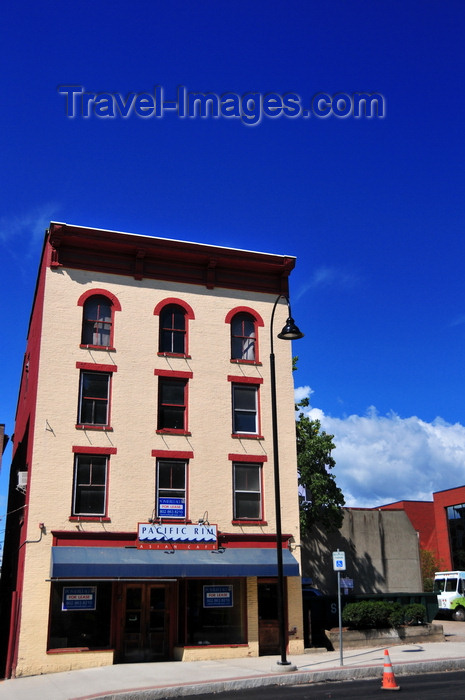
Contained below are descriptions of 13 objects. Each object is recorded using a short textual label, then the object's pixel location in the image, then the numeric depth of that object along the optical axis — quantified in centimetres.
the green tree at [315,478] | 3766
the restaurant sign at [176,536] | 2386
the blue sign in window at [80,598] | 2266
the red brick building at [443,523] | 5772
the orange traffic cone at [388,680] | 1644
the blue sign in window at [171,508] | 2459
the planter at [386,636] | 2469
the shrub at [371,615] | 2533
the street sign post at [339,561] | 2022
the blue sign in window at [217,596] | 2427
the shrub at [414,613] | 2659
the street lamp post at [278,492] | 1973
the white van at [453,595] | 4003
